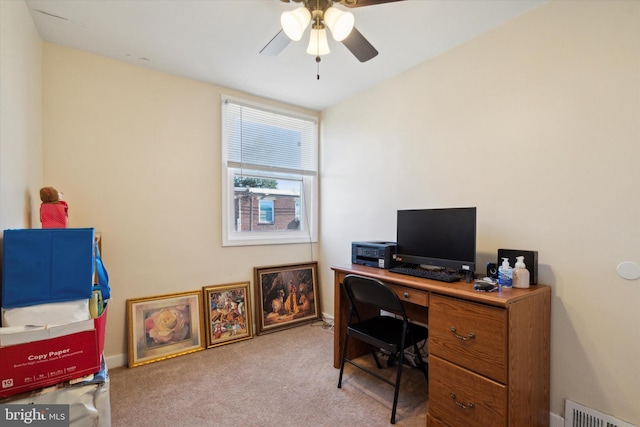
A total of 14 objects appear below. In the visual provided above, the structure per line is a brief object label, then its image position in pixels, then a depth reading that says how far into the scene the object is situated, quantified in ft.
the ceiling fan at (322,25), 4.84
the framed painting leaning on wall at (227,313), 9.29
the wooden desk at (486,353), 4.70
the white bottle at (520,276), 5.44
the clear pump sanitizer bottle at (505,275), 5.49
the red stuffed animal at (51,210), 5.26
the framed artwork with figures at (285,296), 10.31
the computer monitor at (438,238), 6.17
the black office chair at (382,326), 5.98
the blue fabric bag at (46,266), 3.54
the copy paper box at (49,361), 3.28
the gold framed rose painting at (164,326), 8.16
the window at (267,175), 10.02
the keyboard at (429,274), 6.09
